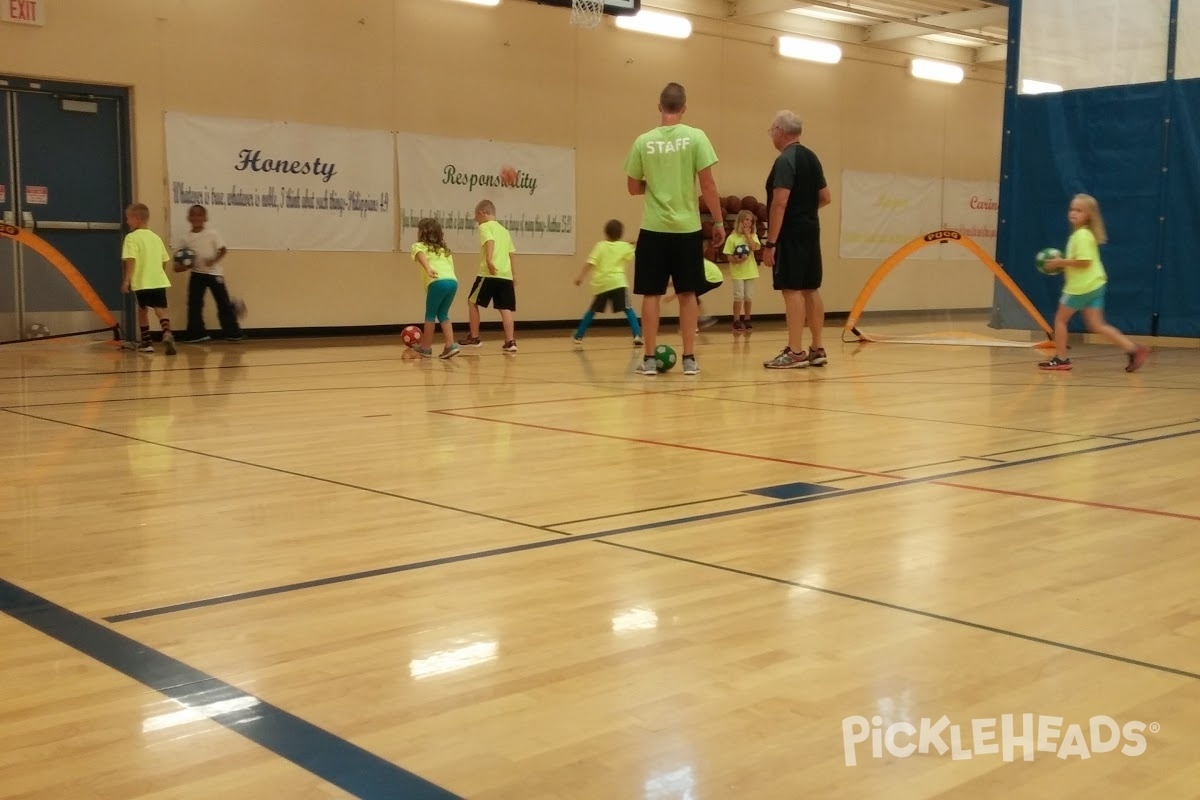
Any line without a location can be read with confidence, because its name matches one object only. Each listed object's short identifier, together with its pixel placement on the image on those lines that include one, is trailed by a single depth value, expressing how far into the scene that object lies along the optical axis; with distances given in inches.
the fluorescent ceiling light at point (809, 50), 695.7
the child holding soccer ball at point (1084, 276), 355.9
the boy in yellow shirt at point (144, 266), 436.1
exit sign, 448.1
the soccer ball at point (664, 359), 336.5
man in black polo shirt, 344.2
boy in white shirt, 486.6
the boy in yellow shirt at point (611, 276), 459.8
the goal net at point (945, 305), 491.8
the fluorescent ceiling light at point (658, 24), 626.8
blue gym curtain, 483.2
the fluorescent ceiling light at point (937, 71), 775.7
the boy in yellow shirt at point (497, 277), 433.1
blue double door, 459.8
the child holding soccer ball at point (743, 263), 571.2
